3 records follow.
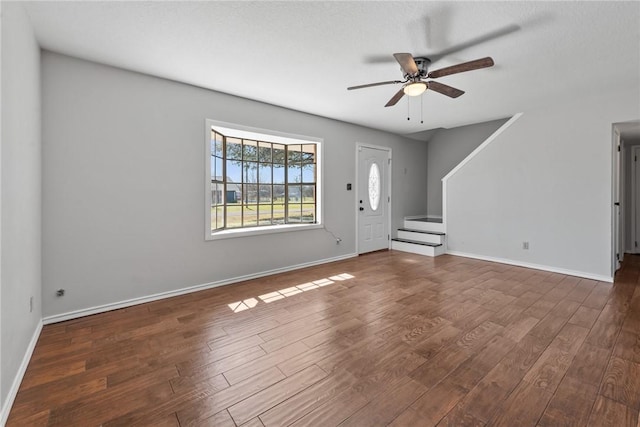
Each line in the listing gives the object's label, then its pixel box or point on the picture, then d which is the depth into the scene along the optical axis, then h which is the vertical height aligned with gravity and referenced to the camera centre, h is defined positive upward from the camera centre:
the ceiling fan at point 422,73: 2.35 +1.25
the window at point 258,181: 4.00 +0.50
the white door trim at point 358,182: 5.47 +0.58
